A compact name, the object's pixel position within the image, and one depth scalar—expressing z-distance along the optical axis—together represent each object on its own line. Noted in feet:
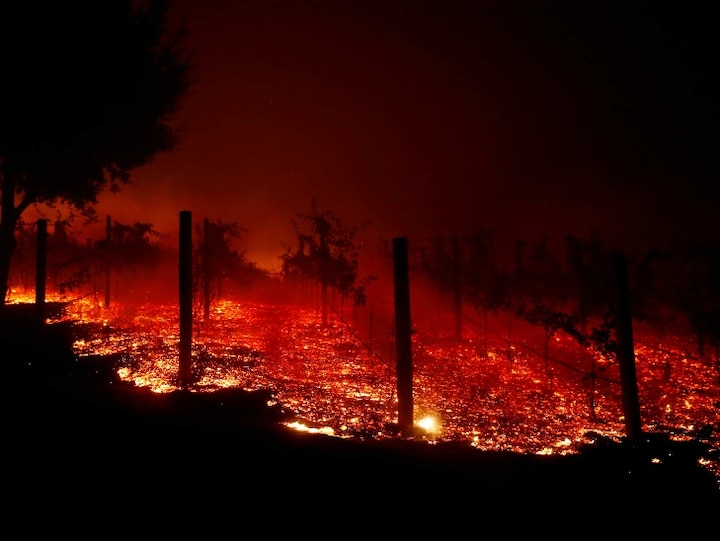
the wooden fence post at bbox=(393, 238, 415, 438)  19.99
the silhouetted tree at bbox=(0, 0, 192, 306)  37.50
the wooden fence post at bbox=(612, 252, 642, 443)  19.39
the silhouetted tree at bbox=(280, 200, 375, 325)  55.21
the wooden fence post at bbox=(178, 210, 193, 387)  26.94
